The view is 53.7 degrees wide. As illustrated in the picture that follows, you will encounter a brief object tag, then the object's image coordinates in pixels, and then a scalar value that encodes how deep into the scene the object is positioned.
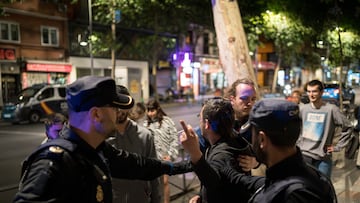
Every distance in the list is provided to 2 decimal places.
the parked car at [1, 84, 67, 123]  17.14
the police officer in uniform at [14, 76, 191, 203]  1.54
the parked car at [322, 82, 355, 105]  14.09
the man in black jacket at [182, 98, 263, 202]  2.15
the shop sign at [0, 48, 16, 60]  22.92
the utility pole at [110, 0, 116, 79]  20.11
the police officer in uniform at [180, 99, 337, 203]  1.54
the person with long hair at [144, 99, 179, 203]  5.05
